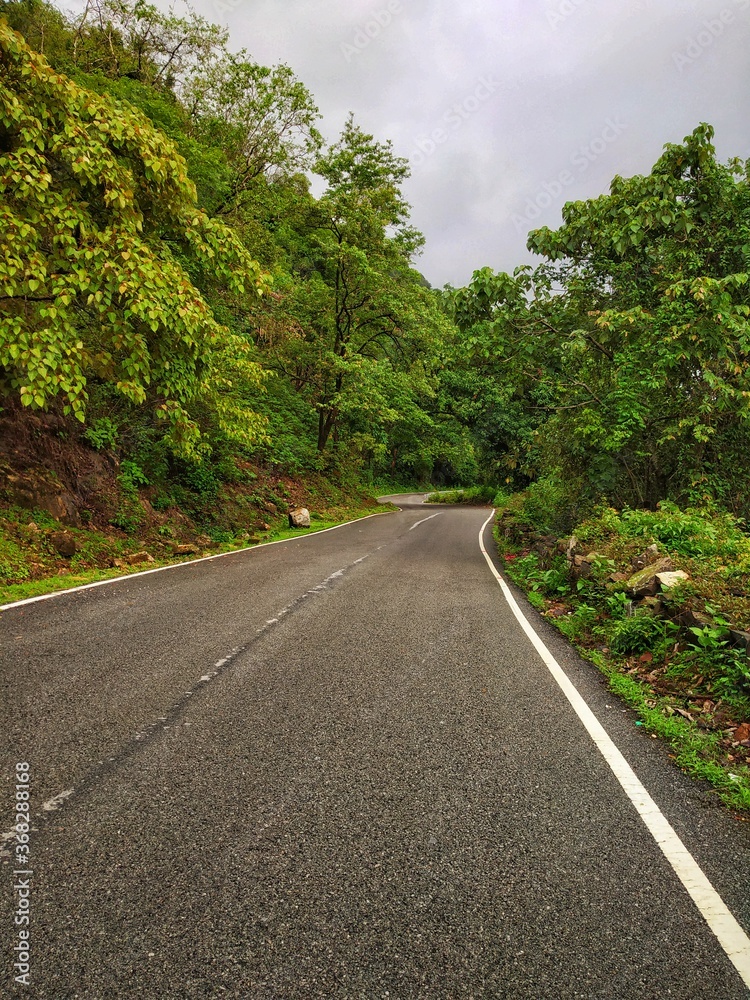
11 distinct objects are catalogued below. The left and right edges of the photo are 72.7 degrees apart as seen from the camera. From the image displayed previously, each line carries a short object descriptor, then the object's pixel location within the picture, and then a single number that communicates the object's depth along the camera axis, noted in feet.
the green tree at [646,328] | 28.48
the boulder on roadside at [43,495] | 28.71
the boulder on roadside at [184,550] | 35.37
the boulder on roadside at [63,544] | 27.71
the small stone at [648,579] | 19.03
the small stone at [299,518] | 58.34
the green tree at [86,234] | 17.69
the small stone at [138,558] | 30.60
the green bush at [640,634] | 16.93
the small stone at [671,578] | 17.91
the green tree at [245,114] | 57.47
